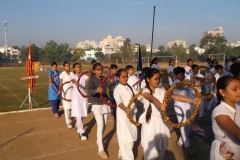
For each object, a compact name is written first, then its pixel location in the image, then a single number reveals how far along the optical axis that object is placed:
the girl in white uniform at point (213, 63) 12.80
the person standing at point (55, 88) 10.04
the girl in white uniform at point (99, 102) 6.05
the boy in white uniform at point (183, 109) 5.99
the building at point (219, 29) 162.65
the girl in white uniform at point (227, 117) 2.93
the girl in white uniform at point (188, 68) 11.33
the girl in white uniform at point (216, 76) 9.68
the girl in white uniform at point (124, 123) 5.04
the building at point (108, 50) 138.88
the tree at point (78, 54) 100.50
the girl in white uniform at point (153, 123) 4.22
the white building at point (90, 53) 133.89
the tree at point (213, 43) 69.54
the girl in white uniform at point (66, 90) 8.72
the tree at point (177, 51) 68.55
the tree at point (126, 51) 77.81
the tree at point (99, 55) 114.38
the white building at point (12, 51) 142.25
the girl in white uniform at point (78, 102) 7.28
